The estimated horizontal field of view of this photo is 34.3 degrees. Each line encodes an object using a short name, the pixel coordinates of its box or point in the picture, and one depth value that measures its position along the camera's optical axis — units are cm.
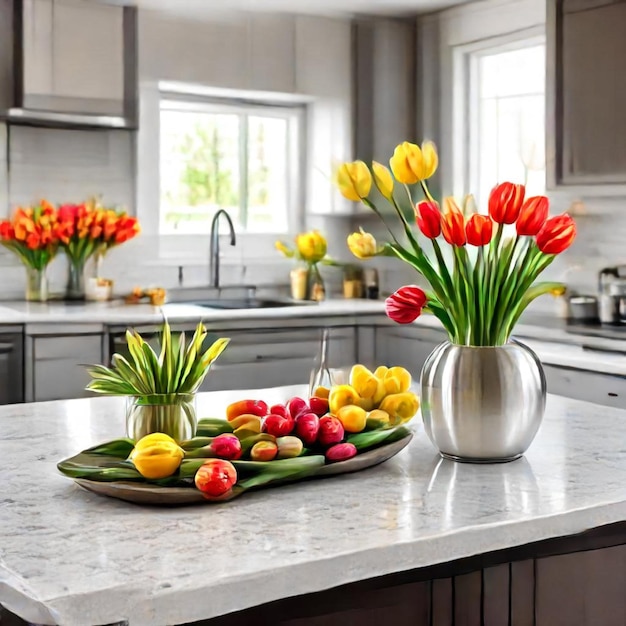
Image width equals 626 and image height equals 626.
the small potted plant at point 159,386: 173
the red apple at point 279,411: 178
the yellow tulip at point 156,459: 151
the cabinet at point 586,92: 387
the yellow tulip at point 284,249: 520
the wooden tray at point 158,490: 149
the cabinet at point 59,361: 405
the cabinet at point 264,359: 443
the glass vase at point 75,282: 471
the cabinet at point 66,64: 436
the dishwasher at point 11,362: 400
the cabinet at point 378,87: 520
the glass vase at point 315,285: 512
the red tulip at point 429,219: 175
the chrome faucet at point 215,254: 512
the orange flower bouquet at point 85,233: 459
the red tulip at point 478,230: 171
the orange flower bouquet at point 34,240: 449
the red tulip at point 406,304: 178
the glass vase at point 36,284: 462
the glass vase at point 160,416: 172
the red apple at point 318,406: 189
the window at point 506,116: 471
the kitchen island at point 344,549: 118
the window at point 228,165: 515
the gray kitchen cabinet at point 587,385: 344
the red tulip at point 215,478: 148
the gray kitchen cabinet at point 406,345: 455
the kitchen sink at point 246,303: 507
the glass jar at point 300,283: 517
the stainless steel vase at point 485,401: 176
